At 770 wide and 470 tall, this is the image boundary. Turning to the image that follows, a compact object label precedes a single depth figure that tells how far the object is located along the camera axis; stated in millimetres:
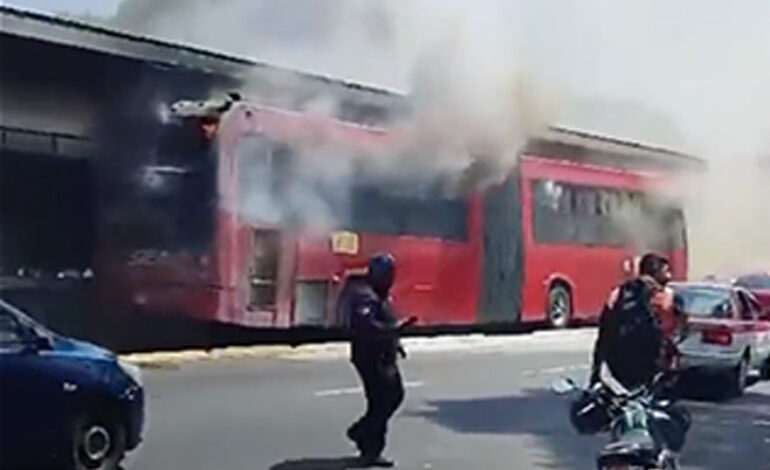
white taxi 19375
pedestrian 12391
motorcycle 8023
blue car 10547
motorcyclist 10664
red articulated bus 22078
